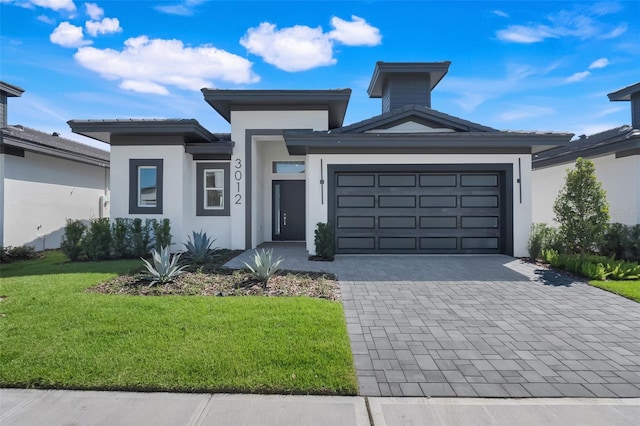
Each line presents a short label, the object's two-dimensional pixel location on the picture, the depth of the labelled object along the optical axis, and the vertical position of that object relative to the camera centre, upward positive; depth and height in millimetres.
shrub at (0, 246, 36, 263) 10328 -1171
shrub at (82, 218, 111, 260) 9945 -752
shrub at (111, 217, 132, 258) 10195 -760
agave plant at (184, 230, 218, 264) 9016 -898
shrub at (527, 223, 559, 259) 9562 -724
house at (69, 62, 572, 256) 10172 +1314
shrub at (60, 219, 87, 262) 9820 -738
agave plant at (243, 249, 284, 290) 6508 -1022
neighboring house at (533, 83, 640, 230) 10453 +1766
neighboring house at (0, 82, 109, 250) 10781 +1157
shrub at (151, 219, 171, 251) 10320 -557
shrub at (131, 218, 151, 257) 10273 -696
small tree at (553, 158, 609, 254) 8219 +146
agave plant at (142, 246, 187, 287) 6605 -1069
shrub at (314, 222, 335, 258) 9711 -729
